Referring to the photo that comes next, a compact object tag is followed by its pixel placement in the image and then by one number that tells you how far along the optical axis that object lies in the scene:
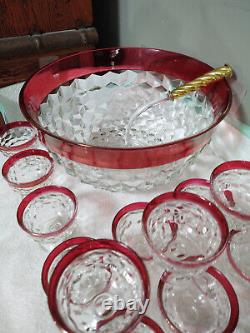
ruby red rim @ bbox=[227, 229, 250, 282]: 0.37
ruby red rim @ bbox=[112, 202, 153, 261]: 0.43
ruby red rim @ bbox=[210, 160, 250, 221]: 0.45
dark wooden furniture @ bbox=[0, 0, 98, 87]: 0.81
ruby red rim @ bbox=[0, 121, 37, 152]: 0.55
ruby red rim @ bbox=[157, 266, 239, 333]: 0.32
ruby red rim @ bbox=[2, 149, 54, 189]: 0.48
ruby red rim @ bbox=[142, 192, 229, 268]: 0.32
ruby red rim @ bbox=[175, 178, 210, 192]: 0.47
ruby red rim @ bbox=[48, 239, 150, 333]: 0.29
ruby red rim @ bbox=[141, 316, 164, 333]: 0.34
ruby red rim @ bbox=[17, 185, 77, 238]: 0.40
